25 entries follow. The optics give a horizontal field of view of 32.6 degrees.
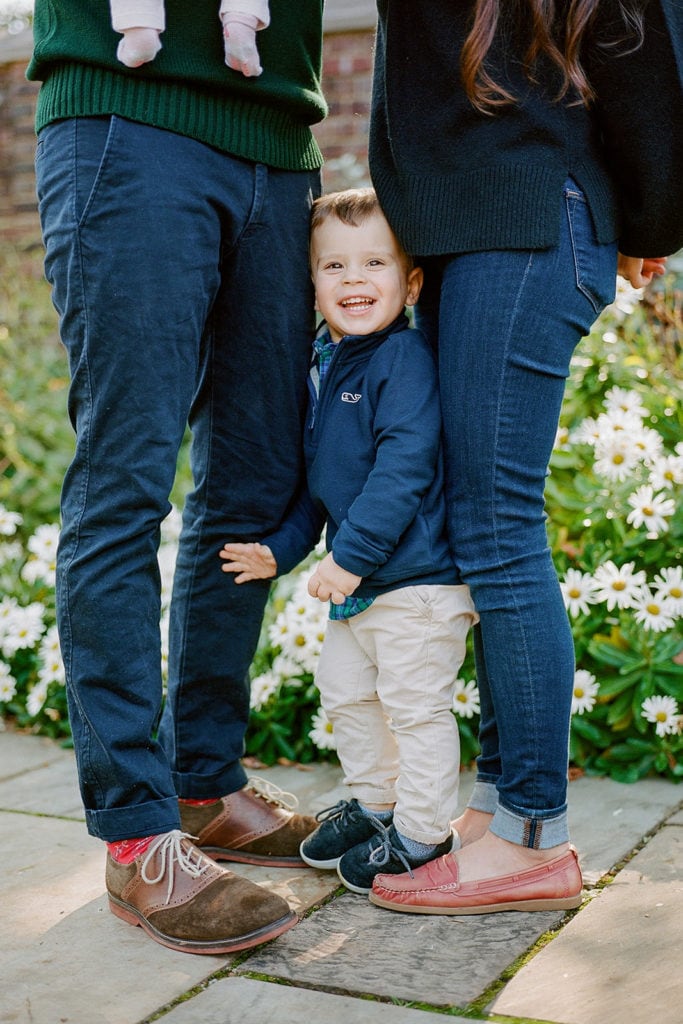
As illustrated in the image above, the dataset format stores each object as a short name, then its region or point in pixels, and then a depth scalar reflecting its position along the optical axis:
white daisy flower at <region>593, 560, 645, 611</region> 2.69
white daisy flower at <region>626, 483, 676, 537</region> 2.76
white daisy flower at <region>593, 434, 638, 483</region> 2.88
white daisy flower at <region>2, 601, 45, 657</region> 3.38
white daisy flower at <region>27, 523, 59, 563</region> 3.55
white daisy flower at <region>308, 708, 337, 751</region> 2.78
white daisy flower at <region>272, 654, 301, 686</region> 2.94
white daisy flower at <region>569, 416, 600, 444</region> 2.96
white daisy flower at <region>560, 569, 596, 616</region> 2.76
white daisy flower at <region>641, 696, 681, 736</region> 2.58
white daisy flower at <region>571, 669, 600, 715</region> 2.67
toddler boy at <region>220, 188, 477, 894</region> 1.97
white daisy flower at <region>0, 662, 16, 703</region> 3.35
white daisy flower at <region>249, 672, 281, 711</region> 2.91
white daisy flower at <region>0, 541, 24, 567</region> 3.76
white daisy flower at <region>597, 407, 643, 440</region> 2.91
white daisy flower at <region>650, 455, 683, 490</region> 2.84
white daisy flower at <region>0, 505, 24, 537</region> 3.76
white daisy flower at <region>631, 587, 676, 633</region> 2.66
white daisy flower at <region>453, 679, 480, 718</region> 2.70
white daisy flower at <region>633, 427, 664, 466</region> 2.87
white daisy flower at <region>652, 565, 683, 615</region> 2.68
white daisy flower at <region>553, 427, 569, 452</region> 3.14
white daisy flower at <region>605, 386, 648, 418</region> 2.98
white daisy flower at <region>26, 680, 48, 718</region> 3.20
